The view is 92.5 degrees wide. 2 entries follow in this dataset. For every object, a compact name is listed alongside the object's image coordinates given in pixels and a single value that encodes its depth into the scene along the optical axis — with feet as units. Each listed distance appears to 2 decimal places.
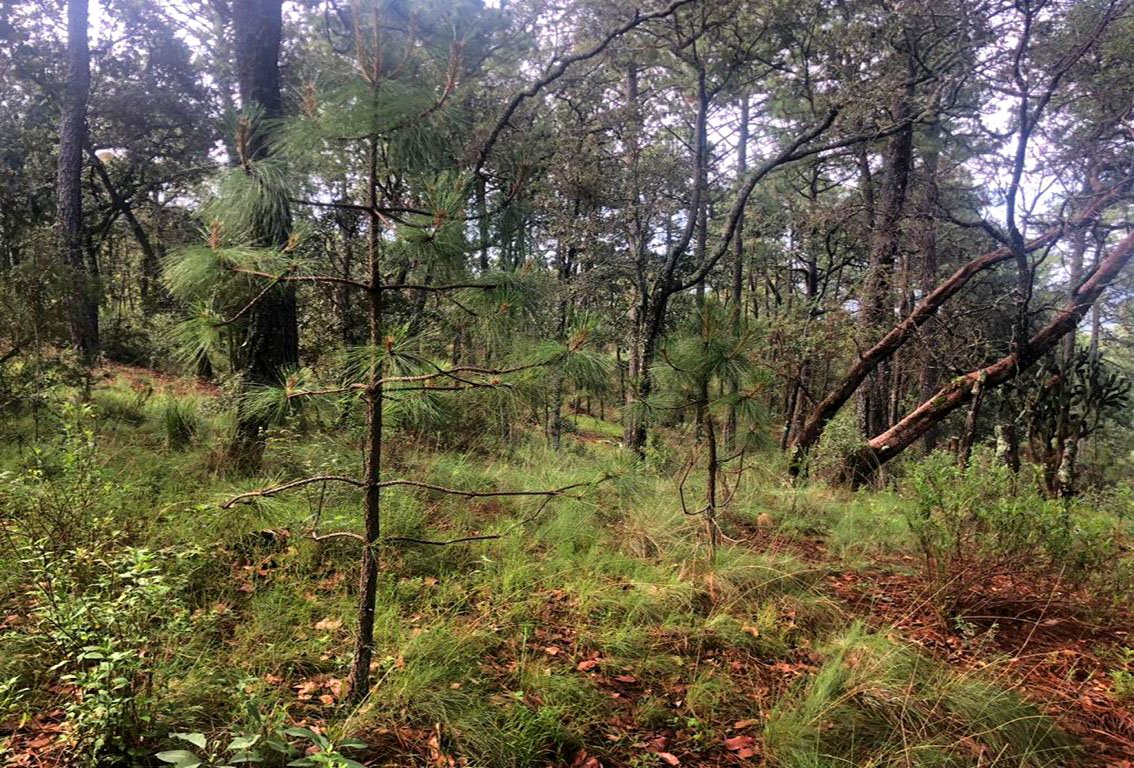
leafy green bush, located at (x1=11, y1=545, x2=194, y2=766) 5.90
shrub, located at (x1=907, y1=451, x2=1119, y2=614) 11.50
